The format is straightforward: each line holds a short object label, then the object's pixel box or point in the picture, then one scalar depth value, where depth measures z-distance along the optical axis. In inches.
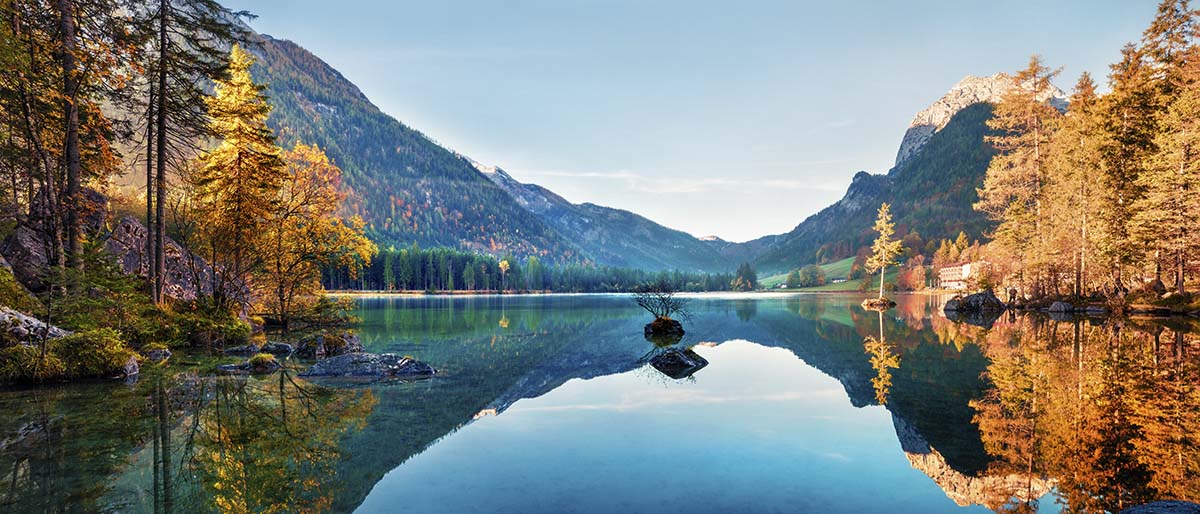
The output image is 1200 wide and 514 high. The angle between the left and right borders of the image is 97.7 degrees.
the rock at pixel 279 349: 882.1
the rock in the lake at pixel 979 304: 1998.0
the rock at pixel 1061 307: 1711.4
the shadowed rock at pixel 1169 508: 211.5
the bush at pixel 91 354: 601.3
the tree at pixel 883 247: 2938.0
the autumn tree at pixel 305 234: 1234.0
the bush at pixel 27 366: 559.2
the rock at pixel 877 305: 2371.1
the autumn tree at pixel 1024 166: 1891.0
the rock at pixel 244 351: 864.9
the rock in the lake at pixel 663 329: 1304.3
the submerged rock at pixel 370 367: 679.1
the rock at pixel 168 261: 1076.5
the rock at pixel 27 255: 826.8
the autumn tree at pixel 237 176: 1027.3
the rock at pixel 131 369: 634.8
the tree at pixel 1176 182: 1376.7
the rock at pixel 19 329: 565.9
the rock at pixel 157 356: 756.6
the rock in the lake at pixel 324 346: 868.0
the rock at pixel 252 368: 693.3
